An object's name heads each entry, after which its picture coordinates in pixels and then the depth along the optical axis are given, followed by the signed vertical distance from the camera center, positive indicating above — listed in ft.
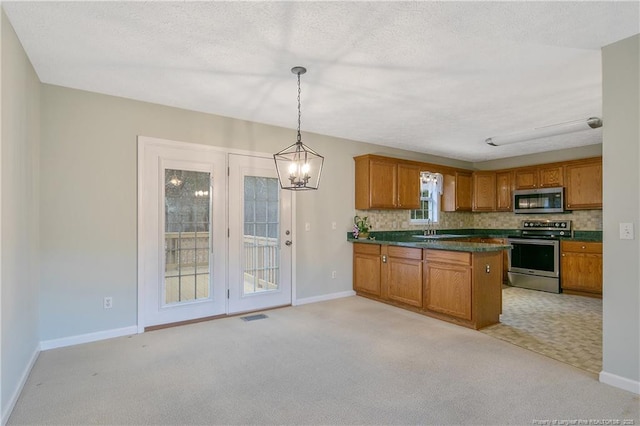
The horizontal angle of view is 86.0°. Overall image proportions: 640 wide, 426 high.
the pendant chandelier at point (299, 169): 9.41 +1.36
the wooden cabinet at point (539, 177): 19.21 +2.20
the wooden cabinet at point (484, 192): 22.35 +1.52
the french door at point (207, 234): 12.03 -0.72
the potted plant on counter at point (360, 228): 17.40 -0.67
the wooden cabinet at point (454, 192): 21.90 +1.47
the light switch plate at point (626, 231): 7.59 -0.37
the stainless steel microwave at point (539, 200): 19.06 +0.83
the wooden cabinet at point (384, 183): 17.03 +1.65
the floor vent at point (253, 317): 13.23 -4.00
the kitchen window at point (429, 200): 21.17 +0.95
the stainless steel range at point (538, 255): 18.35 -2.27
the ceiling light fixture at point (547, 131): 13.08 +3.57
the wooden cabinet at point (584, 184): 17.70 +1.61
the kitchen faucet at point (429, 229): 21.16 -0.88
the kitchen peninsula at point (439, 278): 12.28 -2.56
